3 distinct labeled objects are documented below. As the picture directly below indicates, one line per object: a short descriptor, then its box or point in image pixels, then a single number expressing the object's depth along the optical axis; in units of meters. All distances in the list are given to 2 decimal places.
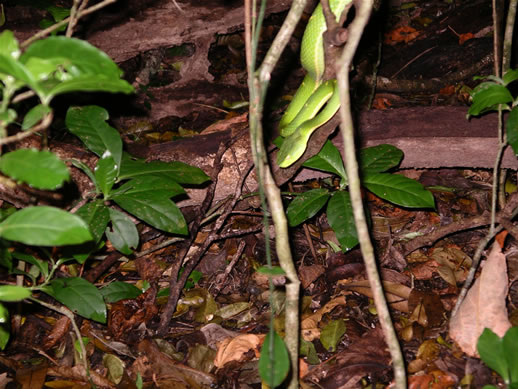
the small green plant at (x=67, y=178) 1.01
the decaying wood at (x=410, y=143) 2.76
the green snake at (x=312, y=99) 2.31
